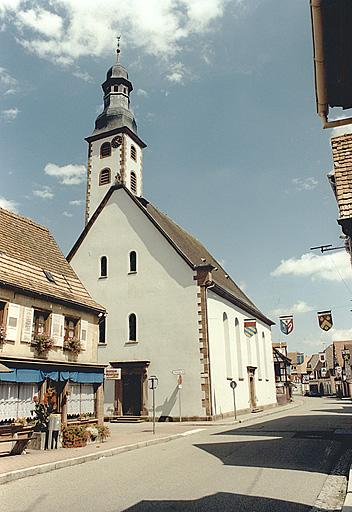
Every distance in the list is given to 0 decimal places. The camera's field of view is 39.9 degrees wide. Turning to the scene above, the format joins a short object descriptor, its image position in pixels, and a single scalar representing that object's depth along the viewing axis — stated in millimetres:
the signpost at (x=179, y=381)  26906
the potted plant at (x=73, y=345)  19578
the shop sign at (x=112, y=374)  19850
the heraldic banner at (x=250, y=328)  34062
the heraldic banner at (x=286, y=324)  36531
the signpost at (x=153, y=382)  18998
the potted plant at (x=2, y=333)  16188
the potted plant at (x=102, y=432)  16812
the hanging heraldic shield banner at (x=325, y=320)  27031
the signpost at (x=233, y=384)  26606
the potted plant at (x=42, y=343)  17922
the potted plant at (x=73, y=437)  15203
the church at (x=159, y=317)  27578
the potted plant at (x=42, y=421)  14844
